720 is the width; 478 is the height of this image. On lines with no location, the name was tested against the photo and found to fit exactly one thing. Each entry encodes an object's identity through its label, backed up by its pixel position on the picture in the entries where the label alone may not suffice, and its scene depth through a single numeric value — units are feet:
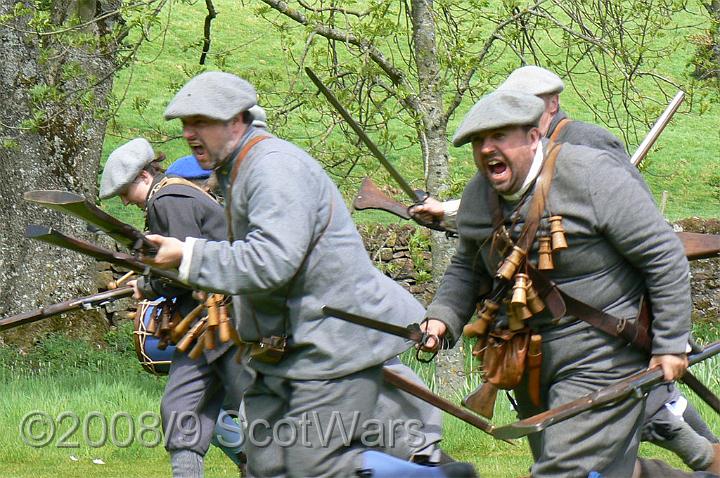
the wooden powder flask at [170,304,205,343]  37.96
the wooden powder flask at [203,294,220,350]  33.83
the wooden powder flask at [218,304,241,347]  32.45
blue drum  40.37
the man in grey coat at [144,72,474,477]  27.35
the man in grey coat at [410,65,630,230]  32.58
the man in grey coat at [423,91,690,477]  26.96
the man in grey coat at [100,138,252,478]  37.47
